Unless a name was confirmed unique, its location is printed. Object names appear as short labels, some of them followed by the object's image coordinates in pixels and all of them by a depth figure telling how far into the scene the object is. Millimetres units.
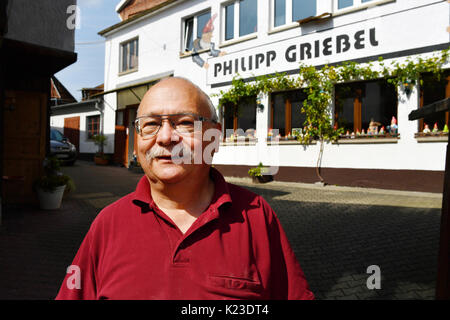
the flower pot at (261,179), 10953
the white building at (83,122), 18775
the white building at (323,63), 8391
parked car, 14720
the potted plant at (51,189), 6891
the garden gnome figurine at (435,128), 8165
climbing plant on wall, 8422
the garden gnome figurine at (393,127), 8859
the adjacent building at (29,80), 6006
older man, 1116
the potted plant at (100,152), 17375
